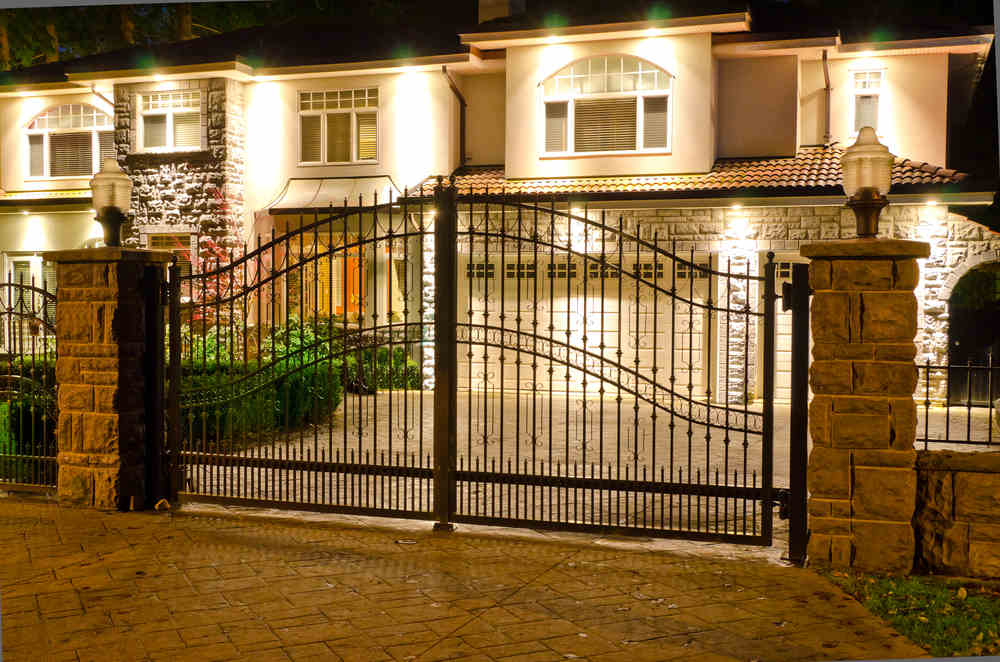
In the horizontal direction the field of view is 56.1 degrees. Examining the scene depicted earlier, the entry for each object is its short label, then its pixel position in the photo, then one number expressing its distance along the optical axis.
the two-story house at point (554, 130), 16.78
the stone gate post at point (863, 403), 6.20
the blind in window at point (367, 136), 20.23
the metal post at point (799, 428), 6.48
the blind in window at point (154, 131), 21.08
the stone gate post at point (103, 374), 8.01
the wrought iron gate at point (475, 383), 7.30
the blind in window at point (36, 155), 23.22
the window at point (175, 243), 20.64
